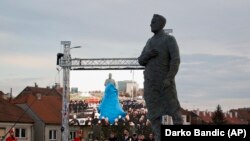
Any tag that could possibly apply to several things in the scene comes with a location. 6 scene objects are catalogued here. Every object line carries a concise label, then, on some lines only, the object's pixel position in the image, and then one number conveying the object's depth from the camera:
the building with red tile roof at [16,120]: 51.56
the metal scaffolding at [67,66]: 35.16
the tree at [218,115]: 73.70
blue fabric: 36.66
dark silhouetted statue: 9.59
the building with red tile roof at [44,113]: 57.47
